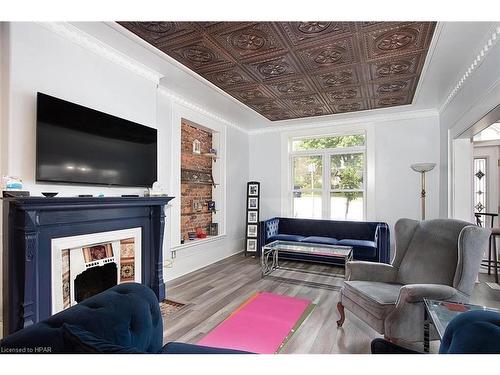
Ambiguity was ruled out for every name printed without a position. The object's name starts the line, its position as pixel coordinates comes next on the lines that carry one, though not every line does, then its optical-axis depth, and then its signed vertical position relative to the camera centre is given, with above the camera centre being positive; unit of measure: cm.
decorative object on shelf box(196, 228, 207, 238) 449 -80
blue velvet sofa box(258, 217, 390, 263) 408 -86
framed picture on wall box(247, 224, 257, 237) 534 -88
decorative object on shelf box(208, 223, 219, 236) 484 -77
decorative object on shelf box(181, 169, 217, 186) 428 +19
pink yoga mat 209 -127
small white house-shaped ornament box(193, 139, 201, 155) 448 +72
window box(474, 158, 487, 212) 533 +10
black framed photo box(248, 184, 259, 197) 555 -4
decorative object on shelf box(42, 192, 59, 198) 198 -5
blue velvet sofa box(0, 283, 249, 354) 72 -46
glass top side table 142 -74
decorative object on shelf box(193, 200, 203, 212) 454 -32
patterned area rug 262 -128
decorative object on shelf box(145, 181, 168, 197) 299 -5
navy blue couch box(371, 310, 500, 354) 76 -46
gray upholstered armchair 181 -73
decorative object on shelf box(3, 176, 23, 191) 183 +3
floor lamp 394 +32
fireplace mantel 181 -38
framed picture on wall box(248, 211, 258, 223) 546 -60
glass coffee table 364 -91
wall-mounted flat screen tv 206 +38
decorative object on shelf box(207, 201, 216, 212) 485 -34
